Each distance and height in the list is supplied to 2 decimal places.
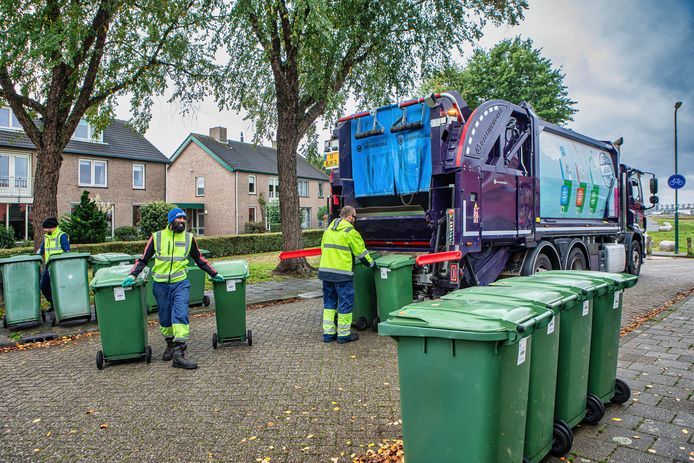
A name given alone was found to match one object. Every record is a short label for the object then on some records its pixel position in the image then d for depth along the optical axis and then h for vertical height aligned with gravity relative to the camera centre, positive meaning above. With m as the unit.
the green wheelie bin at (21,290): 6.53 -1.14
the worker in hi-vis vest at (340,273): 5.63 -0.73
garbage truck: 5.88 +0.34
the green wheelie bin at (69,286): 6.66 -1.10
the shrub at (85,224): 14.85 -0.51
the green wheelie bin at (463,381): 2.28 -0.82
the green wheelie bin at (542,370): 2.73 -0.92
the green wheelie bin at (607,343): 3.49 -0.95
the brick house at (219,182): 30.25 +1.77
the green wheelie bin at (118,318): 4.94 -1.14
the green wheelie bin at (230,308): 5.56 -1.14
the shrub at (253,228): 29.12 -1.14
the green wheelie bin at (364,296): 6.36 -1.13
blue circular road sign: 17.12 +1.13
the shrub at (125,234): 21.70 -1.17
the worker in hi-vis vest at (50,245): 7.09 -0.57
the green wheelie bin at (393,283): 5.91 -0.89
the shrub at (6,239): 16.86 -1.12
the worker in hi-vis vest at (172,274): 4.96 -0.68
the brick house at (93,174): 22.23 +1.71
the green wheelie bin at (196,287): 7.73 -1.28
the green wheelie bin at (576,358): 3.09 -0.95
